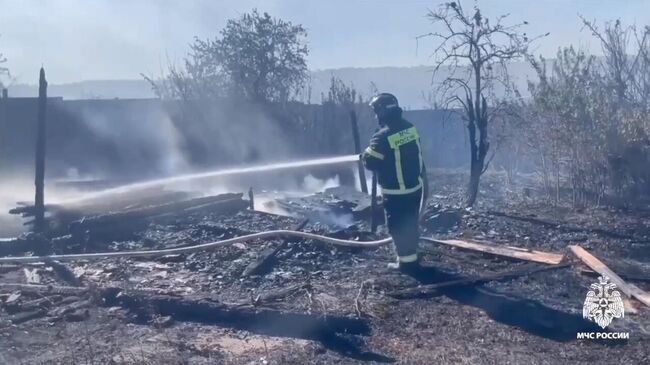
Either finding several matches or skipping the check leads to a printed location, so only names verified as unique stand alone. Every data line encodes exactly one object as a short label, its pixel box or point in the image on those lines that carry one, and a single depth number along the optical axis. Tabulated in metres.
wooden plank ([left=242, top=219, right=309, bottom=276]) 8.45
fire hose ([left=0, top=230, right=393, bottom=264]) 9.15
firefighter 8.07
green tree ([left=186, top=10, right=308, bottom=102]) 26.31
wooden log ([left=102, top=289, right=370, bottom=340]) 6.21
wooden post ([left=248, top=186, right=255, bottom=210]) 13.71
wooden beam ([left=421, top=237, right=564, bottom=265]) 8.22
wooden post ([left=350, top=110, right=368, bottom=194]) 13.70
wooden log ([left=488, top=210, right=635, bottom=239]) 9.88
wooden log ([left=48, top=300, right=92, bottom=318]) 7.04
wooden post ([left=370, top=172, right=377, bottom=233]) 10.49
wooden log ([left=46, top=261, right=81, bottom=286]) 8.40
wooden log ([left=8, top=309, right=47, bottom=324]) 6.91
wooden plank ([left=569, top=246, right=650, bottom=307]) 6.74
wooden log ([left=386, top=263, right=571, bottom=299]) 7.18
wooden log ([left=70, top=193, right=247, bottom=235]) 10.84
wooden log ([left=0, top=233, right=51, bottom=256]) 10.20
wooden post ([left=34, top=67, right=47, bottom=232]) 10.55
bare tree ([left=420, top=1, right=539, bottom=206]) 12.98
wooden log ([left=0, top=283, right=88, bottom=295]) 7.70
